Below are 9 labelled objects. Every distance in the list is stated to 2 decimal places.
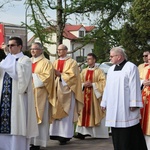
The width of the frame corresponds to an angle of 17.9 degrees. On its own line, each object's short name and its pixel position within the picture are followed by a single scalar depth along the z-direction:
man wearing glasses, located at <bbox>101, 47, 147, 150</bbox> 7.38
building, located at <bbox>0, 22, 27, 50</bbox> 54.36
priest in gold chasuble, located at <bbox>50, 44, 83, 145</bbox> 9.55
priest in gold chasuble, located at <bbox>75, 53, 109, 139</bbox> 10.70
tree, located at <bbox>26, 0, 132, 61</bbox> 15.41
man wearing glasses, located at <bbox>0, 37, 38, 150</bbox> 6.95
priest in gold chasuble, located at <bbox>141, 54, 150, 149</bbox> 7.93
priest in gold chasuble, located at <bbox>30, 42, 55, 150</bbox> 8.77
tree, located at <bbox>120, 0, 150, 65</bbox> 18.34
